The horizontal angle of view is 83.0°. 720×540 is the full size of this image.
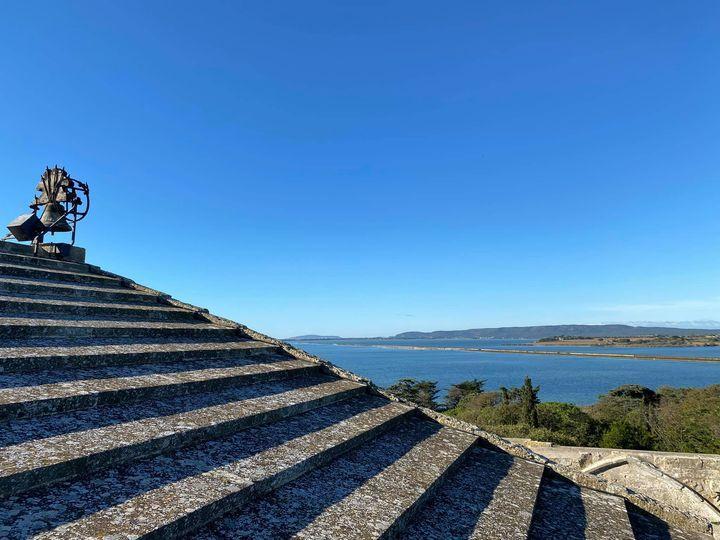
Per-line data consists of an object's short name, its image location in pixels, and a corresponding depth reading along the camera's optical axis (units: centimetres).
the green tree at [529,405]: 2116
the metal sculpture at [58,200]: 798
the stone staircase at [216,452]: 230
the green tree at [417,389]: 4866
